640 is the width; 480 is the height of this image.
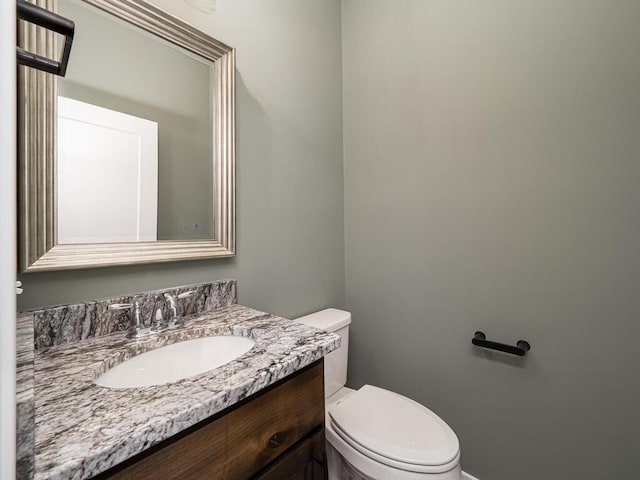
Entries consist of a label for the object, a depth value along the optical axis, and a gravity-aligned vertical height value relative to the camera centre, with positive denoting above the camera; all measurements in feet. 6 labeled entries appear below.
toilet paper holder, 3.78 -1.43
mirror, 2.53 +1.06
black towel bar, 1.61 +1.29
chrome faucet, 2.93 -0.78
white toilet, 2.89 -2.19
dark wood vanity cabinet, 1.66 -1.36
